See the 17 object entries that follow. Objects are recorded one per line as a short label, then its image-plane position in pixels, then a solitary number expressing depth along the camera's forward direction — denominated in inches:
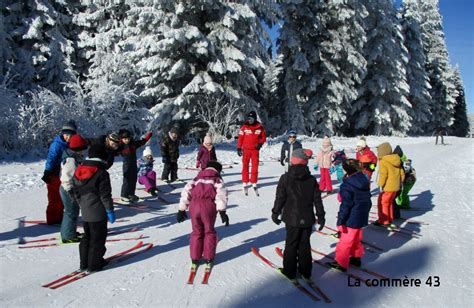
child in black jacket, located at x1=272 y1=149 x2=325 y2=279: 181.3
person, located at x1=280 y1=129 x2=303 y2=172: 363.7
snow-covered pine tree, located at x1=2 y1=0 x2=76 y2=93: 729.0
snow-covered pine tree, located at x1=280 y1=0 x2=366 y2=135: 967.0
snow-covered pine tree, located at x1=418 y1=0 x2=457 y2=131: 1686.8
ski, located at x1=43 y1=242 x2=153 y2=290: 171.0
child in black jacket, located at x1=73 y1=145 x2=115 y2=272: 185.3
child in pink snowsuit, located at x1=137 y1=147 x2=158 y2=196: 346.6
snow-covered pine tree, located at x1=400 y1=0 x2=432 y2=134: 1368.1
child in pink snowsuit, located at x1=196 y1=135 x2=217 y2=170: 347.9
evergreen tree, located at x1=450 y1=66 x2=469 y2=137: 2091.5
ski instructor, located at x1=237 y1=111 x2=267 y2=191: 362.0
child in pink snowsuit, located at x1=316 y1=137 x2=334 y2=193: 362.6
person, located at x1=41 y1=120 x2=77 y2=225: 241.9
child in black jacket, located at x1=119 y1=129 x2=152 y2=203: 319.0
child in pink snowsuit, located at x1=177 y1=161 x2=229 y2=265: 191.0
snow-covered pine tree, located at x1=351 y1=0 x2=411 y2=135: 1135.6
